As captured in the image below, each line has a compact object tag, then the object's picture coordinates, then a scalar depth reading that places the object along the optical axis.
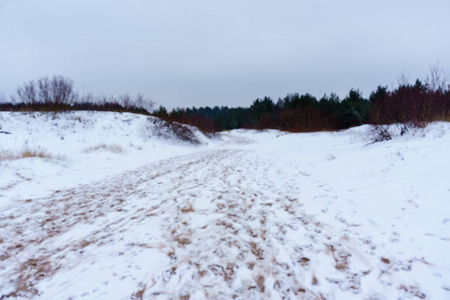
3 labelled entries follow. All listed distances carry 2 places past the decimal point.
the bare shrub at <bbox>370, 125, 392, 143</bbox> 10.37
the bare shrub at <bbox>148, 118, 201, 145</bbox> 18.42
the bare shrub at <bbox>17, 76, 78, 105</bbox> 16.64
